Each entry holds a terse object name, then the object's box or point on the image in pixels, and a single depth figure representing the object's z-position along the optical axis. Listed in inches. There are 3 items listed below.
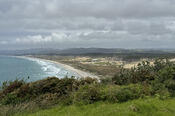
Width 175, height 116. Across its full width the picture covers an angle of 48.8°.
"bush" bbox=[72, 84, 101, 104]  311.8
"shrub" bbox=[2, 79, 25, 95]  414.6
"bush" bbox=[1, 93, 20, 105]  348.5
